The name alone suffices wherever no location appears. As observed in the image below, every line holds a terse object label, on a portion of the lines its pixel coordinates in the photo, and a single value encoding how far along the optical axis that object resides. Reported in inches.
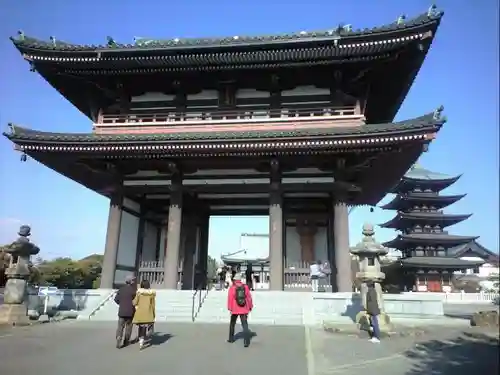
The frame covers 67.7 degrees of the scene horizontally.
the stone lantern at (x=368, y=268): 429.7
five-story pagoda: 1566.2
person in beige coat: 332.5
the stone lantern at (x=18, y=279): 478.3
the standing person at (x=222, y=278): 1065.9
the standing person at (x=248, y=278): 888.9
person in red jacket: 346.6
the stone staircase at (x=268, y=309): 495.2
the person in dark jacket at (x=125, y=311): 335.9
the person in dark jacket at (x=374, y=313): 362.7
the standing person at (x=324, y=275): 646.5
